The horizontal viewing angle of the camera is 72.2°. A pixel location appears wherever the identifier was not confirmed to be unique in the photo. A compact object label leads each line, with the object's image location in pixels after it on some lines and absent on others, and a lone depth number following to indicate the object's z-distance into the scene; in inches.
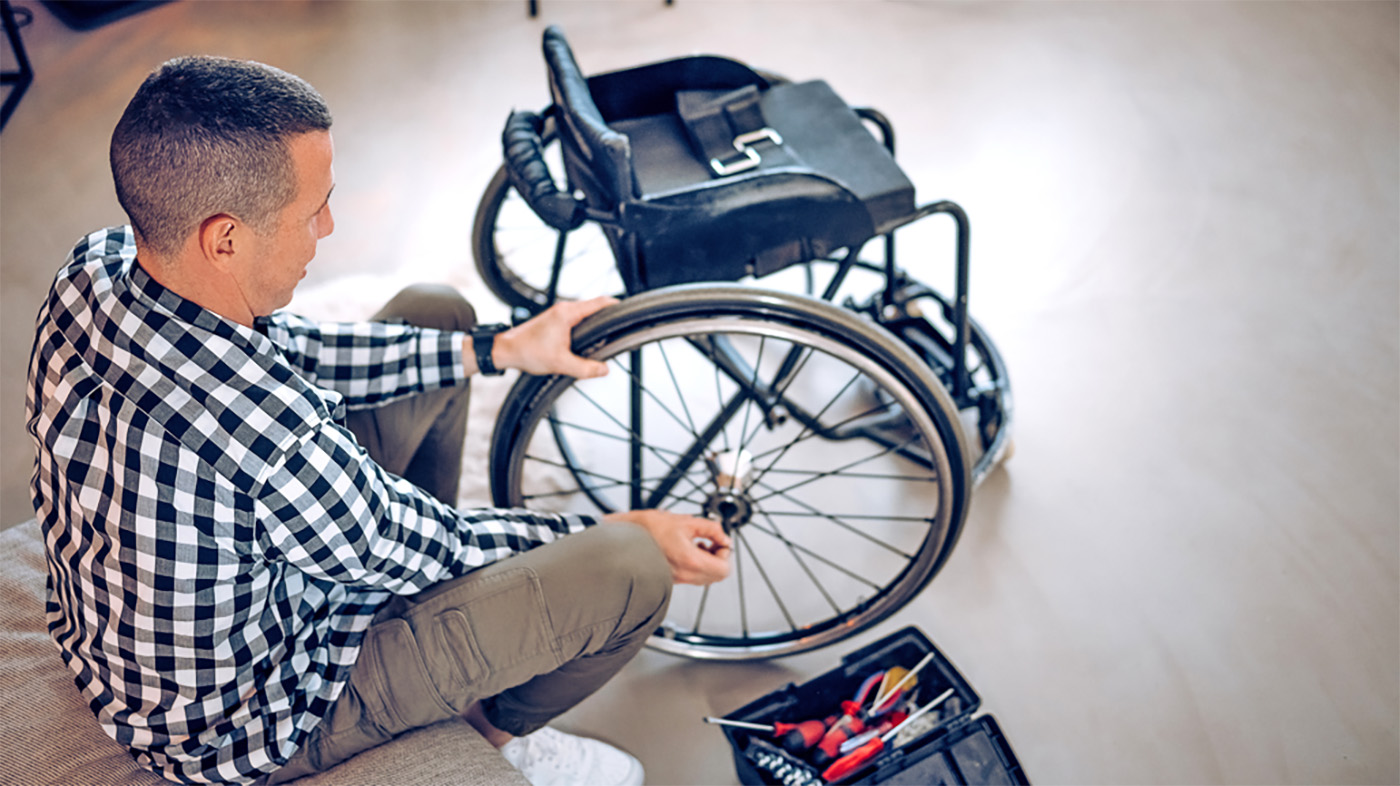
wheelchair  52.2
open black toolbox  54.7
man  37.4
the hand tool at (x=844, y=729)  56.6
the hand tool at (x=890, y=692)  58.9
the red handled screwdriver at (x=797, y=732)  57.0
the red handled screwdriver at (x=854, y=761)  55.2
